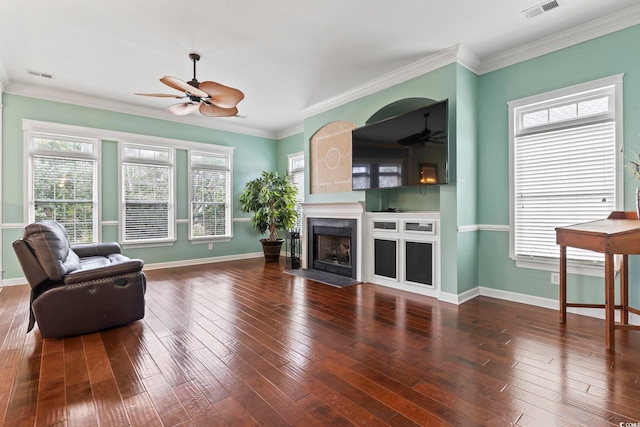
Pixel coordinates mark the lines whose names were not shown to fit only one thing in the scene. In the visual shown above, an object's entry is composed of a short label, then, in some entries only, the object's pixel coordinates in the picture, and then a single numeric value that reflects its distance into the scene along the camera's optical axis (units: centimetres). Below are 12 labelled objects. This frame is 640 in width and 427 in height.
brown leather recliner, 264
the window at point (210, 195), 631
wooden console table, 233
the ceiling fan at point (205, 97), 325
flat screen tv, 371
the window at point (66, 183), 479
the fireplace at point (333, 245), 491
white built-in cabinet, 395
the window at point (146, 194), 553
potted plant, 642
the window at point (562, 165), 308
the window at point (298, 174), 700
